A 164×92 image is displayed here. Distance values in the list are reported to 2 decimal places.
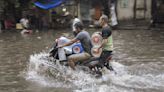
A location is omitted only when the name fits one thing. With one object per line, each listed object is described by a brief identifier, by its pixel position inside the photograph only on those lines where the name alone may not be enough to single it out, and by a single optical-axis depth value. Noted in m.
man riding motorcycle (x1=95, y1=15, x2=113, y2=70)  10.70
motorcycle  10.86
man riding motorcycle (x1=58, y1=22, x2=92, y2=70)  10.83
